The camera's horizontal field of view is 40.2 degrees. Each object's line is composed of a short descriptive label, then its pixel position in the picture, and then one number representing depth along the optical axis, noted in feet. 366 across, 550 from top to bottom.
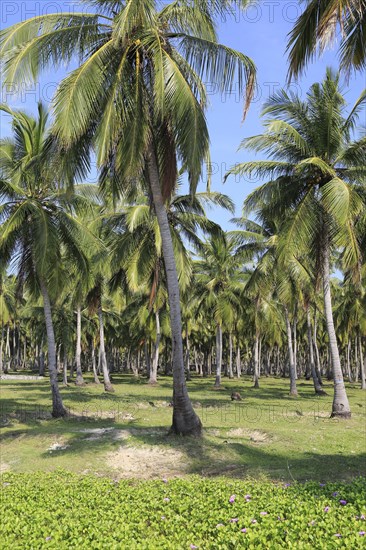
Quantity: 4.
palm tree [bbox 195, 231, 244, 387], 117.91
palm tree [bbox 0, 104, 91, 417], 57.47
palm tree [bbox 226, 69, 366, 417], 59.52
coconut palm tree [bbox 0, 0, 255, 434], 39.34
